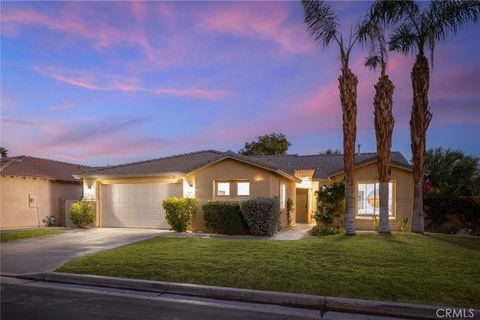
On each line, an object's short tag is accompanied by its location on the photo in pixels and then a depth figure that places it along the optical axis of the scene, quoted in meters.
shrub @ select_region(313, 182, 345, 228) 17.83
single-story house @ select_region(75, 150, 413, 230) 18.53
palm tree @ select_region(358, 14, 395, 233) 15.14
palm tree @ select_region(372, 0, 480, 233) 14.64
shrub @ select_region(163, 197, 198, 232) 17.62
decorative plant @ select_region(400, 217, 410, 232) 17.64
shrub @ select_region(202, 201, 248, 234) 16.69
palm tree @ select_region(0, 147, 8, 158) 41.72
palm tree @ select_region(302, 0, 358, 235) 14.97
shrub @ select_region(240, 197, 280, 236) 16.31
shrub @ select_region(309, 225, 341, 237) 16.05
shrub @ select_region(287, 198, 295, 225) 21.44
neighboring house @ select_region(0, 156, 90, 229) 21.19
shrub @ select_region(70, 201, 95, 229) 19.80
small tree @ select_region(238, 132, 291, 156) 49.47
